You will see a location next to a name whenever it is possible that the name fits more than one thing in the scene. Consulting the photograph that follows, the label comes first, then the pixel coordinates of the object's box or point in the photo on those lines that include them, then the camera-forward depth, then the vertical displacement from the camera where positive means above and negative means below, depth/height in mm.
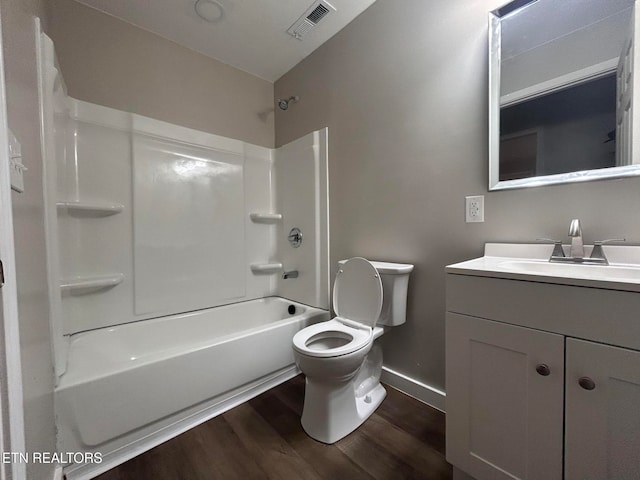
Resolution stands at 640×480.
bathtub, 1053 -716
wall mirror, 914 +570
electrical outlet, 1202 +111
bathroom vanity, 621 -407
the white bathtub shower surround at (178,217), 1553 +144
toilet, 1166 -570
